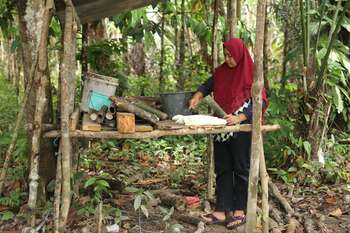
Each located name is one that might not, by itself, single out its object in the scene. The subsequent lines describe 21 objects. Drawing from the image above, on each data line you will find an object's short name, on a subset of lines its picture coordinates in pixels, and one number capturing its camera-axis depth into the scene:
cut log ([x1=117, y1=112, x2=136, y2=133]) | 3.75
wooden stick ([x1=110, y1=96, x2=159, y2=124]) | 3.88
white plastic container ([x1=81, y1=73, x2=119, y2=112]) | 4.16
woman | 4.23
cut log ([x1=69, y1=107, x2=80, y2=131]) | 3.81
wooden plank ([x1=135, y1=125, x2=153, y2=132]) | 3.79
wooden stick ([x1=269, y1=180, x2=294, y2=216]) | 5.09
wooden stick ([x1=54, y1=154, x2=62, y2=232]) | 3.91
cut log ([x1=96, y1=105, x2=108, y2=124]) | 3.94
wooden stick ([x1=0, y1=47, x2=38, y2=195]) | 3.90
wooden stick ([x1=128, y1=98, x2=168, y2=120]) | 4.23
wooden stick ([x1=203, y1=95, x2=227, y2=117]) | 4.28
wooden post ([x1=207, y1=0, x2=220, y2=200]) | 5.20
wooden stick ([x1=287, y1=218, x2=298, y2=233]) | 4.56
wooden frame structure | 3.79
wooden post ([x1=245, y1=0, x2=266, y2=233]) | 3.83
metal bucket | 4.41
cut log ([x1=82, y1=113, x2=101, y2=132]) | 3.76
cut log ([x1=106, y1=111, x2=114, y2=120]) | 3.95
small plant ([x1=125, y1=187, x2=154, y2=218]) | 3.95
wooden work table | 3.77
